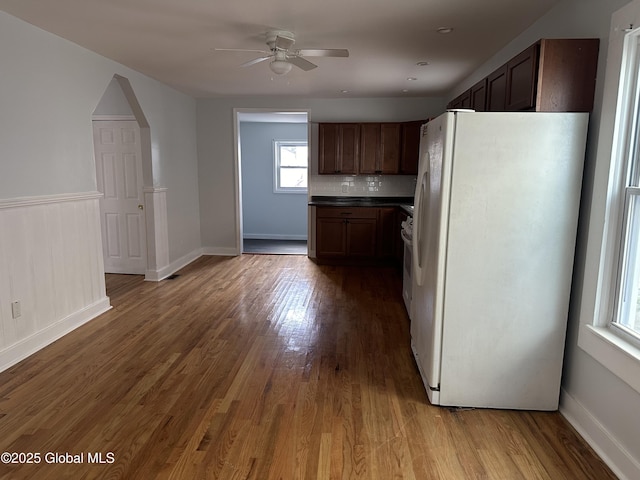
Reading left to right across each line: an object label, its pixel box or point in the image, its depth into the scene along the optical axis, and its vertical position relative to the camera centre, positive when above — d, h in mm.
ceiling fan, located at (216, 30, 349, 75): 3104 +940
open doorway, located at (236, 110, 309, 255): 8273 -117
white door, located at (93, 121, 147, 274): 5145 -258
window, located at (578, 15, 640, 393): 1918 -179
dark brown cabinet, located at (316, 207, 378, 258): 5973 -782
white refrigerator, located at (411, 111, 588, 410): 2217 -407
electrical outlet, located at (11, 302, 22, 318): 2967 -971
